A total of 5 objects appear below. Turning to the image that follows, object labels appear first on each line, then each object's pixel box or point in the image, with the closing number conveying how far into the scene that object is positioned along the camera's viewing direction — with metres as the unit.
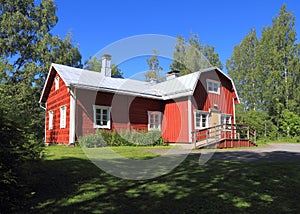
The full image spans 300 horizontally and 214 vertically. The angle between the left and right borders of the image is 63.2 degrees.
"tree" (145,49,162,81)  23.52
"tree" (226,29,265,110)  31.47
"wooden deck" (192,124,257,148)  13.62
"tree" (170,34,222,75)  32.25
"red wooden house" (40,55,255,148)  13.78
